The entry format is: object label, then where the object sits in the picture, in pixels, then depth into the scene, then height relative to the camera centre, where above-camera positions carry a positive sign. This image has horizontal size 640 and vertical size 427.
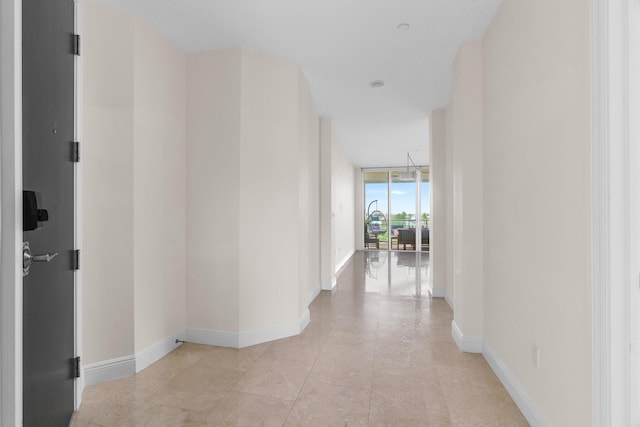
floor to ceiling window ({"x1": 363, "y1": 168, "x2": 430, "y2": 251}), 9.66 +0.11
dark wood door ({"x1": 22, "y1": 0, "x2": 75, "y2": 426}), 1.25 +0.05
